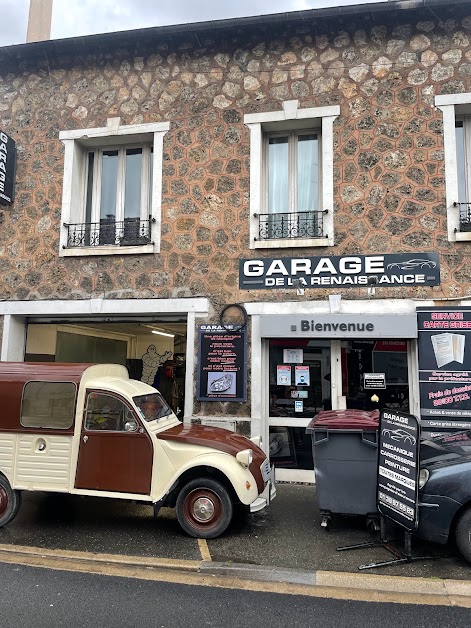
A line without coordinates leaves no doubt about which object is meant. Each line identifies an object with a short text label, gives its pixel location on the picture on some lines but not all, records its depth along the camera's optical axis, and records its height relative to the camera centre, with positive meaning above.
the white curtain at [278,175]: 8.56 +3.46
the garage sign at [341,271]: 7.61 +1.58
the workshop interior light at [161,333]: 9.47 +0.63
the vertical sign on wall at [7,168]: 8.97 +3.67
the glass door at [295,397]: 7.84 -0.49
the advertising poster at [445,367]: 7.19 +0.03
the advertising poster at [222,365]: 7.91 +0.01
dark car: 4.54 -1.27
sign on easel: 4.53 -0.98
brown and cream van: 5.30 -1.00
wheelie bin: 5.30 -1.10
